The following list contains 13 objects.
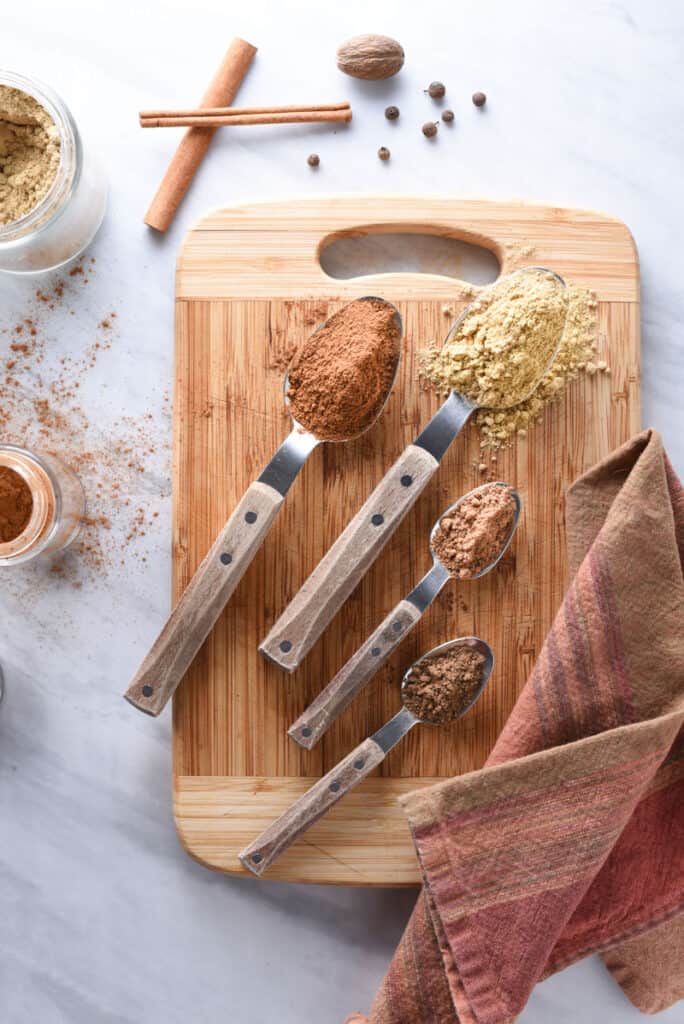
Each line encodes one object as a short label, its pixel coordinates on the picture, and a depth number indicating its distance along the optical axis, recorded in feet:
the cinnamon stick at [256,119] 2.08
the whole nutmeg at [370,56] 2.07
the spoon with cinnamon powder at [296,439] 1.98
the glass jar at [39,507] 2.01
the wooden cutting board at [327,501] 2.04
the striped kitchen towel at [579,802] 1.91
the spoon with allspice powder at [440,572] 1.99
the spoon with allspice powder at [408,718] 1.99
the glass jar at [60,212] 1.98
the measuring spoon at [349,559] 1.98
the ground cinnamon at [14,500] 2.02
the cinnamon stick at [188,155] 2.10
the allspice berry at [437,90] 2.09
